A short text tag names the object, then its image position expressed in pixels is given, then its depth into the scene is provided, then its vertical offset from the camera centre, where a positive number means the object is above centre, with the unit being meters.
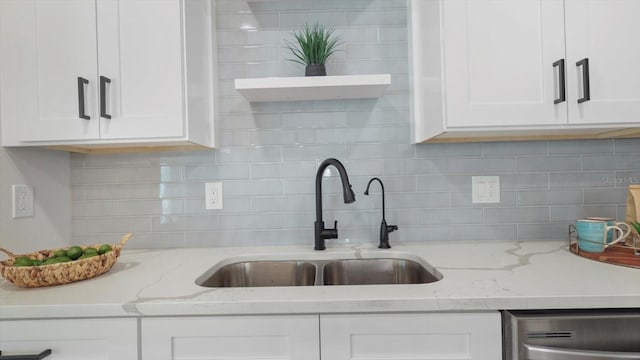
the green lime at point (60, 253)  1.19 -0.22
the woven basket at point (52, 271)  1.05 -0.25
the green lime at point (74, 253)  1.19 -0.22
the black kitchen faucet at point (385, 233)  1.55 -0.23
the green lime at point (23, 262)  1.09 -0.22
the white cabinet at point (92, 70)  1.31 +0.42
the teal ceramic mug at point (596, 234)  1.33 -0.22
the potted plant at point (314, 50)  1.50 +0.55
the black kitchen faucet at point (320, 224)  1.51 -0.18
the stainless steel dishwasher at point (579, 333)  0.92 -0.40
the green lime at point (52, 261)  1.11 -0.23
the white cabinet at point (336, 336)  0.95 -0.41
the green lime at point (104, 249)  1.25 -0.22
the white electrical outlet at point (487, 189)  1.64 -0.06
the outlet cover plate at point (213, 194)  1.67 -0.05
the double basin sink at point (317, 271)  1.49 -0.38
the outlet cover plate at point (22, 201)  1.37 -0.05
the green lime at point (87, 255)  1.19 -0.23
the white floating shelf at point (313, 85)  1.38 +0.37
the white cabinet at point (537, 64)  1.28 +0.39
